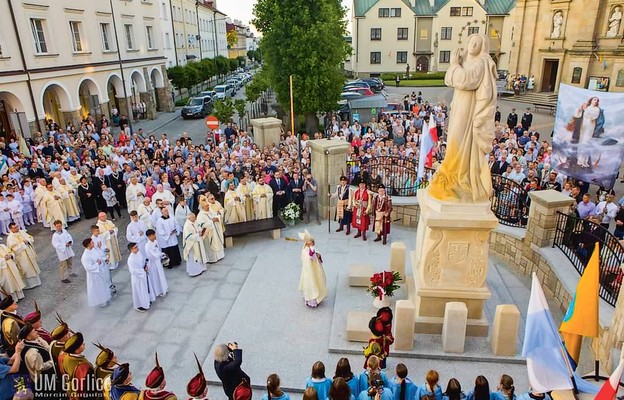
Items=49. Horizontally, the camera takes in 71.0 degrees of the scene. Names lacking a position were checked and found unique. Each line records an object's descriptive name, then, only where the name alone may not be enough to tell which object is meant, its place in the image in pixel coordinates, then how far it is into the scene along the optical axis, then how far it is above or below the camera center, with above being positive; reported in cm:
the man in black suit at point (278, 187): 1301 -355
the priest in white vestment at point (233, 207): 1246 -393
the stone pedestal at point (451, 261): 695 -322
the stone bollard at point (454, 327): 699 -415
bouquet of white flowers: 1262 -410
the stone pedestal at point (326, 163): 1240 -282
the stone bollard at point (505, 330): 695 -420
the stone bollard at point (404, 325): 713 -417
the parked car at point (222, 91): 3790 -243
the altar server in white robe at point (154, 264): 924 -402
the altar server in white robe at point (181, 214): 1177 -384
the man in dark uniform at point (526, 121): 2006 -289
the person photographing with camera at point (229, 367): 571 -379
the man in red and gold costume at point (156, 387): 484 -344
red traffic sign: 1928 -248
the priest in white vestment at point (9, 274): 934 -423
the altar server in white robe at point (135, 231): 1014 -373
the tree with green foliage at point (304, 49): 2248 +67
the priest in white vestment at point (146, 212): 1118 -364
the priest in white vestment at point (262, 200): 1252 -376
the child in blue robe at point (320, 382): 523 -371
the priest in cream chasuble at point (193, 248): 1014 -411
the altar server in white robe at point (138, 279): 888 -414
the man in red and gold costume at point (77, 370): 551 -369
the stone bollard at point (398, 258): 902 -392
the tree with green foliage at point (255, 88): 2794 -151
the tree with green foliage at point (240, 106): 2319 -214
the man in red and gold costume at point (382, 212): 1115 -374
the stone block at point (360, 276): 919 -432
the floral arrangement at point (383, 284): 804 -395
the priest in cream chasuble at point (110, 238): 1024 -394
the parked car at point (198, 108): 3306 -315
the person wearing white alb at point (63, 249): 990 -398
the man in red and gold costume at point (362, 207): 1141 -369
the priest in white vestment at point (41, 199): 1285 -373
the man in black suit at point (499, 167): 1391 -332
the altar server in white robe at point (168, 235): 1066 -399
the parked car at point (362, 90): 3334 -225
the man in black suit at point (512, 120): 2242 -309
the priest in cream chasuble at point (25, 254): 980 -402
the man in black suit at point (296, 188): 1286 -354
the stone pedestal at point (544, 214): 888 -311
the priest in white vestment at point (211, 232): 1059 -391
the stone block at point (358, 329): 755 -442
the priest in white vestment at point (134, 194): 1329 -371
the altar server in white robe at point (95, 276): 895 -413
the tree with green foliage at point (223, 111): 2245 -233
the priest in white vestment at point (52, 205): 1280 -385
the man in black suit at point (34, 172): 1523 -345
